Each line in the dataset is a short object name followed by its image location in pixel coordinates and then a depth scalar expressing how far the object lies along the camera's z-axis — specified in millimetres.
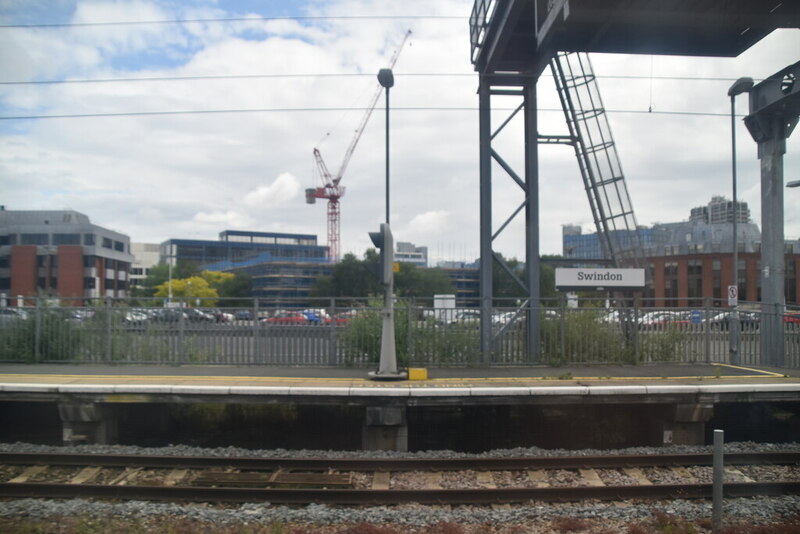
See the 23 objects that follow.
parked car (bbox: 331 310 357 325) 13234
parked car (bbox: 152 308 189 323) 13133
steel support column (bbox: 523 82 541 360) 14578
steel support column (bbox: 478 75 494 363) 14523
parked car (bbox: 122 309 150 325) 13250
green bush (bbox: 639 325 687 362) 13352
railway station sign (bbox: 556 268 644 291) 13788
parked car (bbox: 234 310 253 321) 13227
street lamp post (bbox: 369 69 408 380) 11148
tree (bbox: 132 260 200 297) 73625
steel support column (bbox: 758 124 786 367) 14281
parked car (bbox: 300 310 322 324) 13242
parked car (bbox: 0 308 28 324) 13594
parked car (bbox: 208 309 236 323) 13266
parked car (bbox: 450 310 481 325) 13133
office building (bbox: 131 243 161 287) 97200
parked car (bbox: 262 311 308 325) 13172
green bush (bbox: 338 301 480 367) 13148
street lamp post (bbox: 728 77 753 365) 13469
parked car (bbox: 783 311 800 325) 12941
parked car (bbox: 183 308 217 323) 13109
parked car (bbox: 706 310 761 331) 13594
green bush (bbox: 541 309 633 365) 13250
